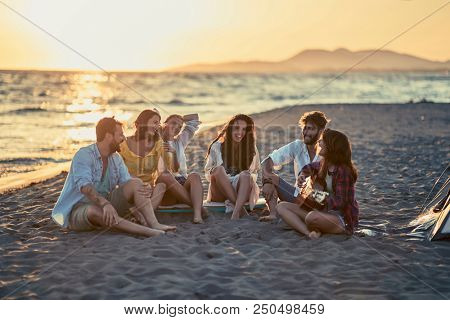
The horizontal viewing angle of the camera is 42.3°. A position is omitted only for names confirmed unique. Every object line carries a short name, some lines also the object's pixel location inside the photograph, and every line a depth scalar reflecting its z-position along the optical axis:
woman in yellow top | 6.57
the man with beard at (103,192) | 5.93
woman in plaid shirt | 5.78
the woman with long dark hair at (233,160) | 6.88
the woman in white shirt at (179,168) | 6.67
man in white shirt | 6.66
